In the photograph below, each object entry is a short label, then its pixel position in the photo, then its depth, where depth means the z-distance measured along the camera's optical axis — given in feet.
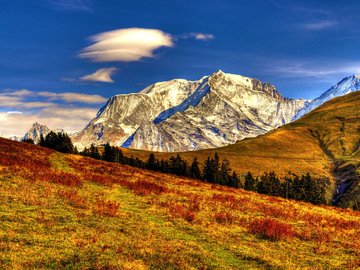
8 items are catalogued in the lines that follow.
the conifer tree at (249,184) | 496.97
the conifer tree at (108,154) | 537.16
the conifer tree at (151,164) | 535.35
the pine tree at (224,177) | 502.71
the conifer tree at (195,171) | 505.66
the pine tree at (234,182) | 504.84
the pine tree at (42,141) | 462.43
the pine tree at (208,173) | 498.93
